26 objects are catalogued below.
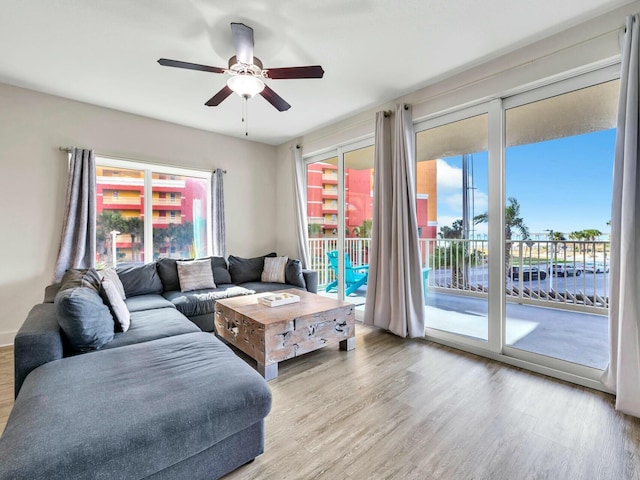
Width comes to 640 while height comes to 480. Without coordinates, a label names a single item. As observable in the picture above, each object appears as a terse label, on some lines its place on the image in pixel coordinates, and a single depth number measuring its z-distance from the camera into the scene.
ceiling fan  2.05
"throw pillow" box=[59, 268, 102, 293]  2.35
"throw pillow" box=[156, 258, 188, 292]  3.64
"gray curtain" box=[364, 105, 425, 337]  3.15
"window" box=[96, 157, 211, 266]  3.69
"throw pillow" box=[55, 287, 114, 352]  1.79
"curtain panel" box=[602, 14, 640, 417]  1.86
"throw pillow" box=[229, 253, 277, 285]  4.21
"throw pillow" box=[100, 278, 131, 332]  2.22
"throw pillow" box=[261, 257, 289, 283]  4.22
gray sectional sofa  1.05
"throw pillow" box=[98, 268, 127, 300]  2.88
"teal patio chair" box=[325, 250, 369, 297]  4.28
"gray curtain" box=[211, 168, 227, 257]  4.38
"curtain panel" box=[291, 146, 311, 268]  4.59
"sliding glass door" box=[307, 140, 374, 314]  4.05
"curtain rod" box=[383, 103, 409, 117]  3.36
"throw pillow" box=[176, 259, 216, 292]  3.61
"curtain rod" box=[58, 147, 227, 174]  3.29
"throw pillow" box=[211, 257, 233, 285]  3.98
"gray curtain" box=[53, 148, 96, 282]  3.21
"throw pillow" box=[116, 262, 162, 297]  3.37
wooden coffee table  2.34
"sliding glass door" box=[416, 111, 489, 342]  2.90
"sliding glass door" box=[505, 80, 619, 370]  2.34
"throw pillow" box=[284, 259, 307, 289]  4.11
